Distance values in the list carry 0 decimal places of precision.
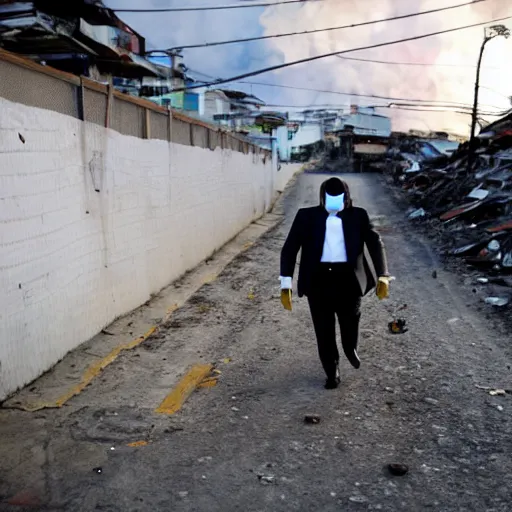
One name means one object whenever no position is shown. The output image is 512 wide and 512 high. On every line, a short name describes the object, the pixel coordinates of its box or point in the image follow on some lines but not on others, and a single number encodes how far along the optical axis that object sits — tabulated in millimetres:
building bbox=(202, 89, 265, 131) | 38750
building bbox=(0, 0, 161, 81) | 7582
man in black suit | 4004
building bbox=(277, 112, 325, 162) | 53281
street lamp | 26800
